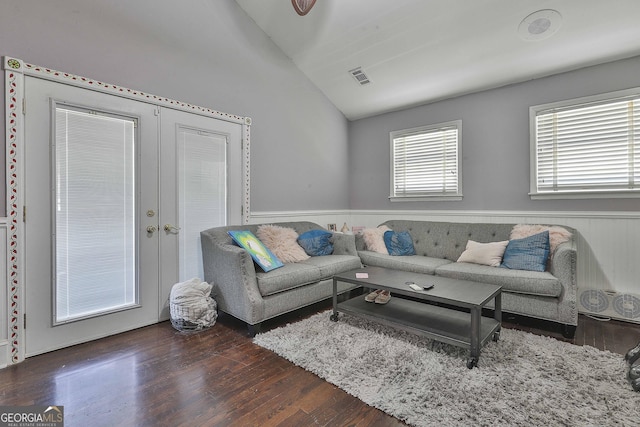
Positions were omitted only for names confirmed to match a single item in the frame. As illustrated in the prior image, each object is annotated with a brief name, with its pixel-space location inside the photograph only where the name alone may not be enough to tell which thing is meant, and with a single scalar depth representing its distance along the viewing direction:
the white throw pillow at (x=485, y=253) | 3.05
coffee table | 1.98
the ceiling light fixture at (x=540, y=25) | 2.63
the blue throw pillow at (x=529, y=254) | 2.80
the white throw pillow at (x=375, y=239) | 3.82
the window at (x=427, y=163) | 3.97
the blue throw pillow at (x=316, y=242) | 3.51
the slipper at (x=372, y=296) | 2.73
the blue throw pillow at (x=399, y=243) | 3.73
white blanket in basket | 2.59
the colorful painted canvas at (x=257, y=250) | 2.71
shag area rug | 1.51
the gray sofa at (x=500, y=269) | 2.48
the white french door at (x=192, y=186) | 2.85
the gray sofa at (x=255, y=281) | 2.54
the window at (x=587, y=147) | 2.89
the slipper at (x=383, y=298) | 2.69
